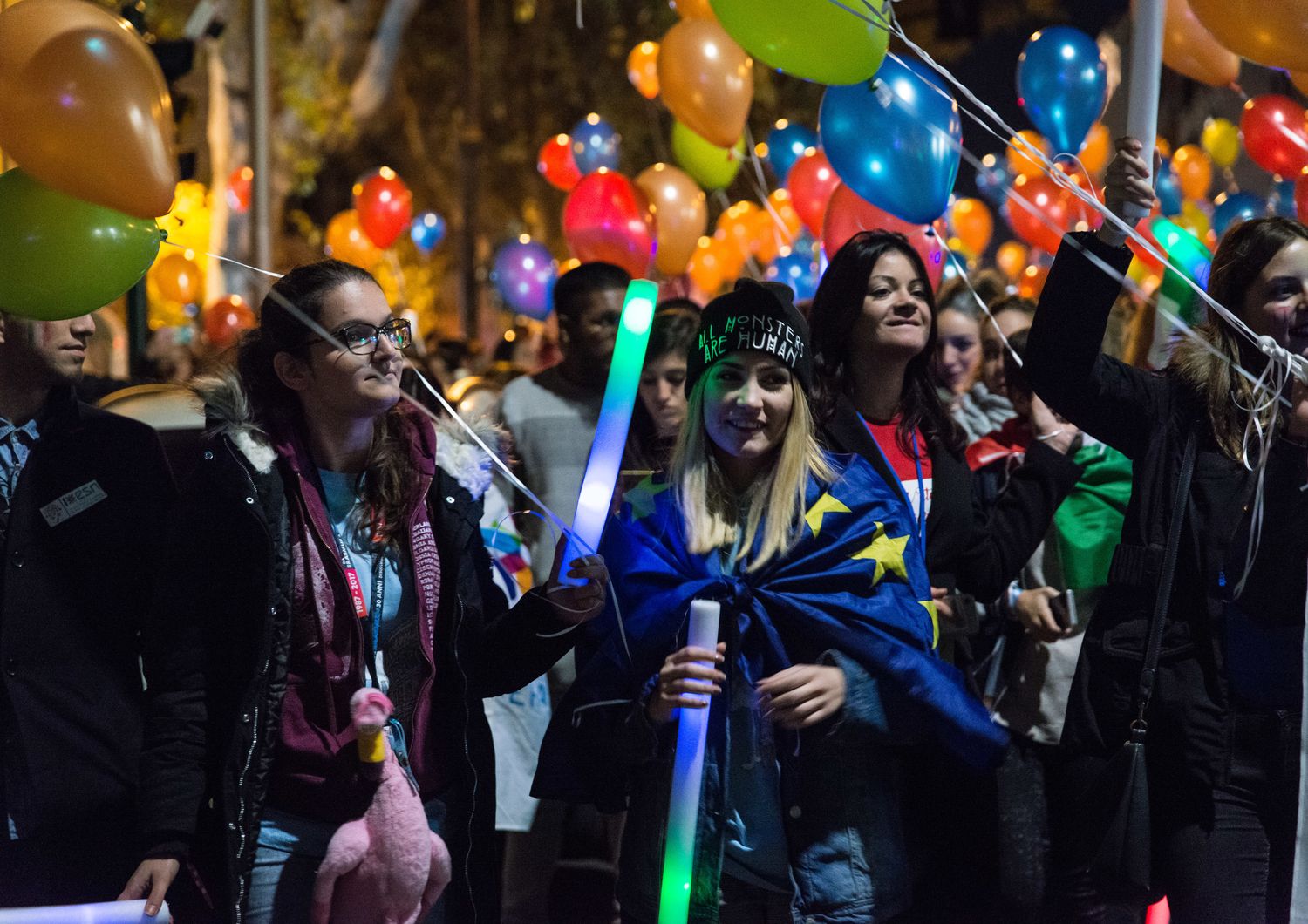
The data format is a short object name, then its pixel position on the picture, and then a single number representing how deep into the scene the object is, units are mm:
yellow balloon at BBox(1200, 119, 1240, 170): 9727
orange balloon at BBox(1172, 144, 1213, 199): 9258
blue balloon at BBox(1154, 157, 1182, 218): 8961
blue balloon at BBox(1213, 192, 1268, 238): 7211
